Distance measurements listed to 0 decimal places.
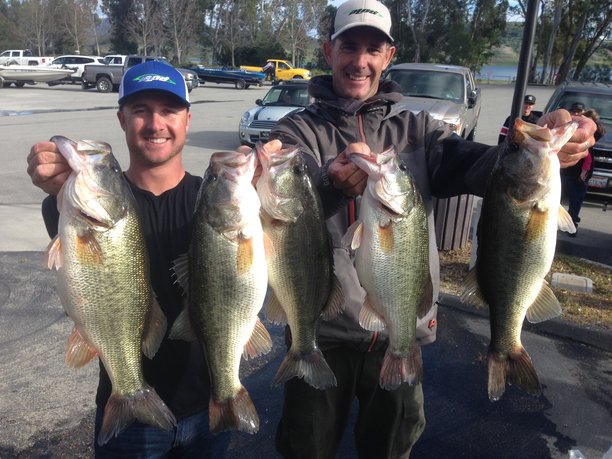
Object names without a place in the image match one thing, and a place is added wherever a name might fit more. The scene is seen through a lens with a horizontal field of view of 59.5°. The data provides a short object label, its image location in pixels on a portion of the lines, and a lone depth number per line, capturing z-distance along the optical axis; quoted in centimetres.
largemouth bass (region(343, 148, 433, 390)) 225
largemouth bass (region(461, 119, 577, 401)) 218
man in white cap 272
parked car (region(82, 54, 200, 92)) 3425
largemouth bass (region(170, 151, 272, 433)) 215
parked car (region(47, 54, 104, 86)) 3728
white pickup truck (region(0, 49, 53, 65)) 3791
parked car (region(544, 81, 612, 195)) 1066
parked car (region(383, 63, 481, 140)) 1234
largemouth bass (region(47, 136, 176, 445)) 211
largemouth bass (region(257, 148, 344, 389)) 220
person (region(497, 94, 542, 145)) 884
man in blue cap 248
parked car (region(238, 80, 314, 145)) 1430
